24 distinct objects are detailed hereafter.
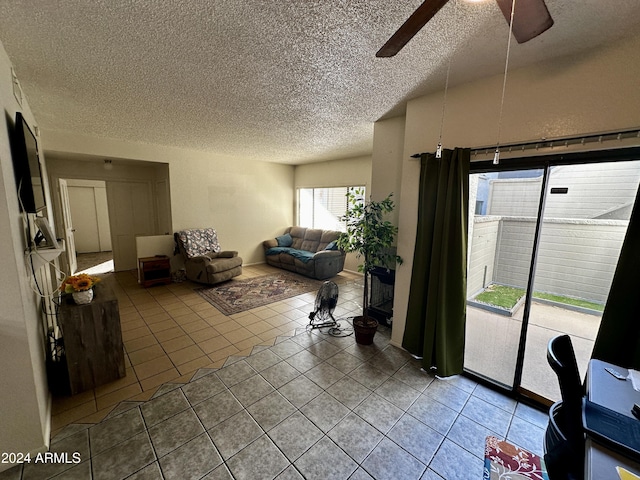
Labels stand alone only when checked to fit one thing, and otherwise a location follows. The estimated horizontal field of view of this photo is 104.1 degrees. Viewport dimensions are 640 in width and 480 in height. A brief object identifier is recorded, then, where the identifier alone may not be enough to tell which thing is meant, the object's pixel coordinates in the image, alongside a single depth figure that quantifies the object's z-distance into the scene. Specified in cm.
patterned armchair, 468
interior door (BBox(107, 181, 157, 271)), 548
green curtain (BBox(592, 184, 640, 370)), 147
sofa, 523
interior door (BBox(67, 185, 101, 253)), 724
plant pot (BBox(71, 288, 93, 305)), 204
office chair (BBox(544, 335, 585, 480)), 104
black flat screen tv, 170
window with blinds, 609
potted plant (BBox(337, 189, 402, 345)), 271
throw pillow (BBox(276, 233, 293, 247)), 654
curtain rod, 151
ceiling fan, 99
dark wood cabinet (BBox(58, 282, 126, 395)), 201
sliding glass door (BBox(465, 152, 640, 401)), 174
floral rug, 137
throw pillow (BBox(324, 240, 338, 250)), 544
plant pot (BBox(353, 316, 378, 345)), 283
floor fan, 306
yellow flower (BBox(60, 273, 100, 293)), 204
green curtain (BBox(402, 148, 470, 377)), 213
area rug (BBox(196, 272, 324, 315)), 390
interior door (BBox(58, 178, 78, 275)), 478
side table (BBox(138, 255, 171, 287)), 461
